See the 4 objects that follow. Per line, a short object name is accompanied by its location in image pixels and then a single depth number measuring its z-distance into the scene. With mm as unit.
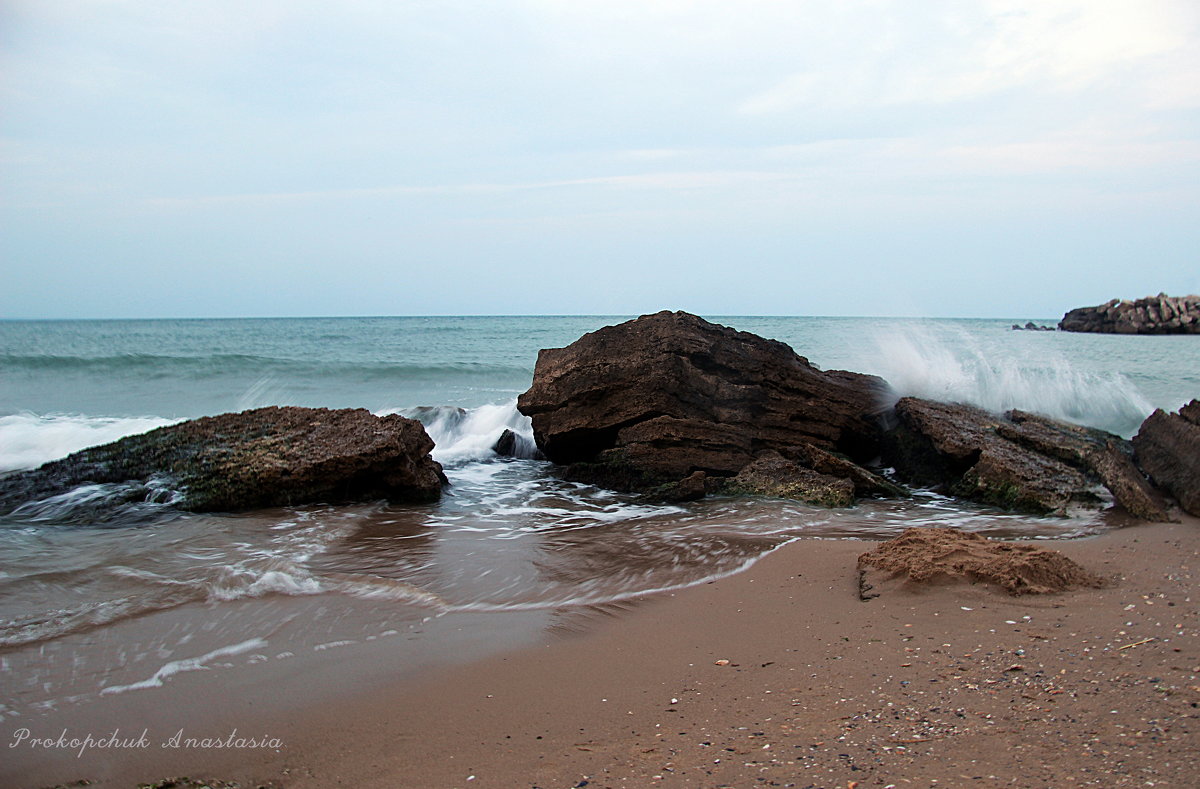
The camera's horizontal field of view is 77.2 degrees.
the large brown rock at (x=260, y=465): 6770
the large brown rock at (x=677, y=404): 7738
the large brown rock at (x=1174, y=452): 6305
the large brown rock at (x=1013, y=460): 6473
